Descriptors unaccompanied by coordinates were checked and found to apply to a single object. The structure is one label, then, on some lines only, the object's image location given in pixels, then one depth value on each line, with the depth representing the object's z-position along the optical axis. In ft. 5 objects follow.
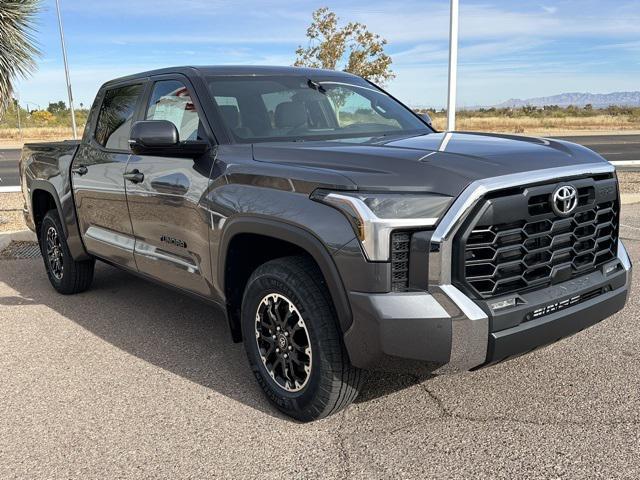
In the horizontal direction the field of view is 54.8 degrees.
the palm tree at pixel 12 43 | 34.65
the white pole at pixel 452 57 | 33.14
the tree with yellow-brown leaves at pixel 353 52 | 55.93
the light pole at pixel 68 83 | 85.66
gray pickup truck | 8.57
